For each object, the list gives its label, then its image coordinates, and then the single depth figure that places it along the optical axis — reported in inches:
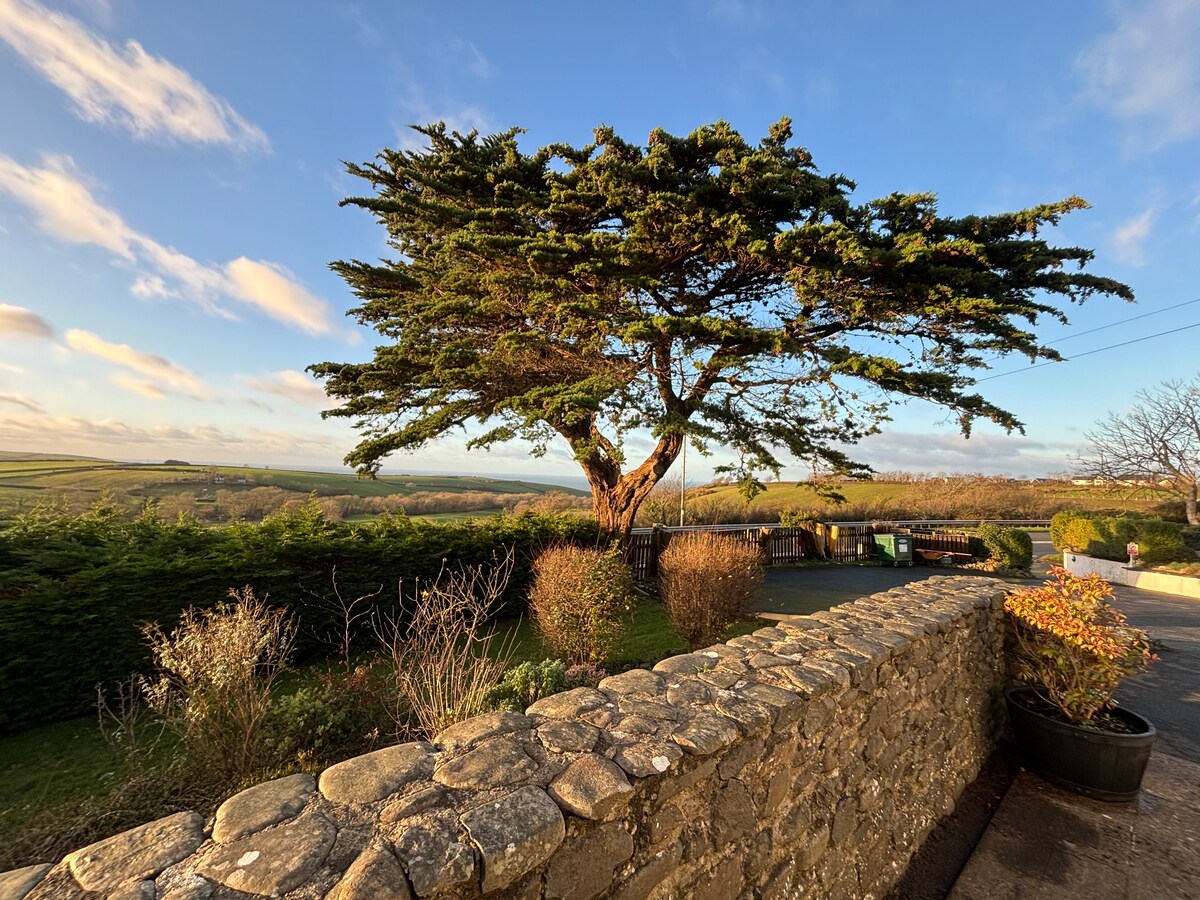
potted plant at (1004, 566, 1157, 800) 147.0
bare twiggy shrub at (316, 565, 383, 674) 262.2
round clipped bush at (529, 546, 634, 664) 237.8
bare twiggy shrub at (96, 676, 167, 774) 144.2
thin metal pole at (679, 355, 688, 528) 707.6
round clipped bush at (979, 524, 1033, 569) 555.1
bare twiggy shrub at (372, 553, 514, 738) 131.4
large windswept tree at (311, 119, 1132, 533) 347.9
